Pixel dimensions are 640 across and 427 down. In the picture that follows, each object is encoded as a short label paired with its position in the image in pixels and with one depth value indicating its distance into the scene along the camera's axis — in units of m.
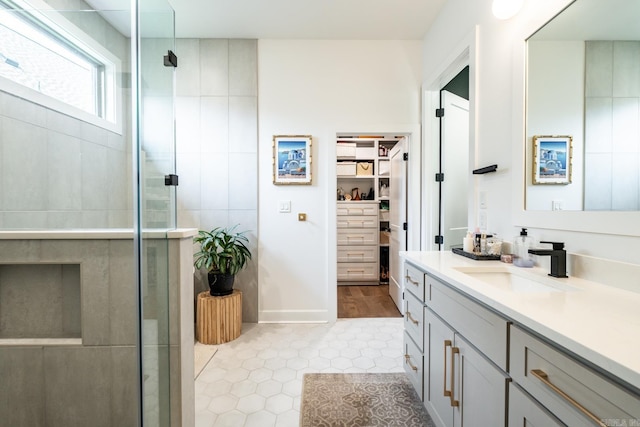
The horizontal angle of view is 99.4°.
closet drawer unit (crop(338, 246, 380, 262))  4.29
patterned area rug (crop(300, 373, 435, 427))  1.50
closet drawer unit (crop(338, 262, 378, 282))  4.27
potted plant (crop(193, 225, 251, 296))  2.41
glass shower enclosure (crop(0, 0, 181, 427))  1.13
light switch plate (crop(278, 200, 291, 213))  2.80
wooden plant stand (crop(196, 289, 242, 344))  2.38
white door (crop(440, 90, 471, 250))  2.55
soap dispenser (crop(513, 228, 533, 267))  1.35
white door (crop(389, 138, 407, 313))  2.98
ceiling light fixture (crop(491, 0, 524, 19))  1.43
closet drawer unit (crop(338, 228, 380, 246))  4.29
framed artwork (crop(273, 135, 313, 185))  2.77
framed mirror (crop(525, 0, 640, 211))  0.96
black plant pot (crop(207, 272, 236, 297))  2.45
